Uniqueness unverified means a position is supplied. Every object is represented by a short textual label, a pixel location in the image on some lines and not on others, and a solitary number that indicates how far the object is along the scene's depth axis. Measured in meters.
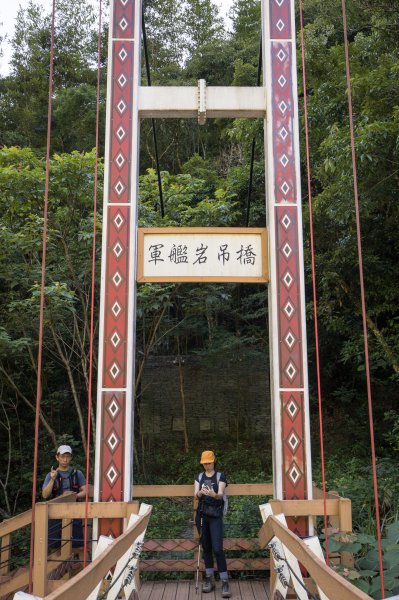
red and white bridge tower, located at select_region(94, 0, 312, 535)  3.53
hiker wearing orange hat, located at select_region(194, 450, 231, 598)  3.66
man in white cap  3.76
